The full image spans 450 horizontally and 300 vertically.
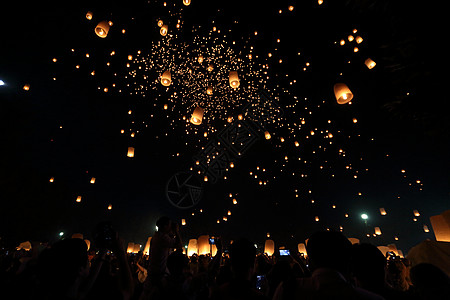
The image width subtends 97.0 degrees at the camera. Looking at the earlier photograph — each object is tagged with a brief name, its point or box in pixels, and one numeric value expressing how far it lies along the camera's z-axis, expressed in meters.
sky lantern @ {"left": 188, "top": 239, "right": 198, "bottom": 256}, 13.78
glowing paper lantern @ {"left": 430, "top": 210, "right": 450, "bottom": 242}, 6.20
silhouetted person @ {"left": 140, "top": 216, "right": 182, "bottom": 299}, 2.23
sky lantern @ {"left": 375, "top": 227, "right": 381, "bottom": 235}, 22.23
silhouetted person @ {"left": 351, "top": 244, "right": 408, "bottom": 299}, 1.58
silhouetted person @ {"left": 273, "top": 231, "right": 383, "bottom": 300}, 1.20
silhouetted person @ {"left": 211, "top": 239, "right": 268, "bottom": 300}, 1.35
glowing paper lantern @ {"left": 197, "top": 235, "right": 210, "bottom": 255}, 12.88
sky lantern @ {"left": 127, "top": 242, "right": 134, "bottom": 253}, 18.45
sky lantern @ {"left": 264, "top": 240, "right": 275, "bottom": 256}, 15.29
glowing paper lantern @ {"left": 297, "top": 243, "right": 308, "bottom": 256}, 18.67
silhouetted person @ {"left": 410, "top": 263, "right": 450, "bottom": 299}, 1.86
